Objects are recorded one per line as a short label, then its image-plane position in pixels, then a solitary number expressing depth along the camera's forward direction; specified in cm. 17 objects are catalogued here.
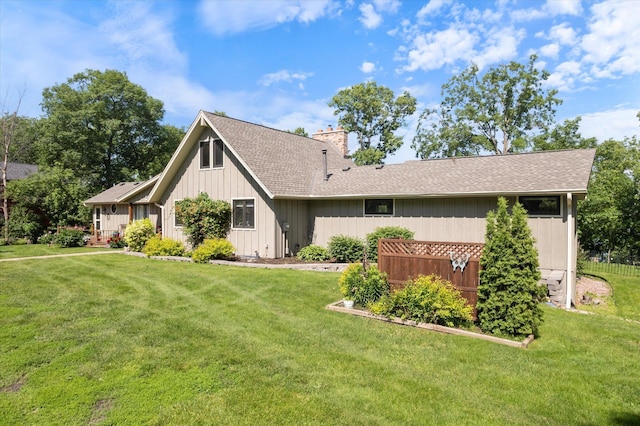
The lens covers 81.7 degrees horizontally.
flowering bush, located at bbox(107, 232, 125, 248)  2198
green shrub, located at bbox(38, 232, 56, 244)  2231
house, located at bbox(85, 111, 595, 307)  1173
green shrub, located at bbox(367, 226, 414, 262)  1370
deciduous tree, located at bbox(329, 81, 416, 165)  3391
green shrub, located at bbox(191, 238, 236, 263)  1466
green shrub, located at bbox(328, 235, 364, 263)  1419
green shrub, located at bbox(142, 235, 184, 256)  1656
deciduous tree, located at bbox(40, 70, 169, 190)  3369
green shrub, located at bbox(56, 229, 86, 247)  2155
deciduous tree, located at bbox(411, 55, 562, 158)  3250
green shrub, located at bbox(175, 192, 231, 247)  1598
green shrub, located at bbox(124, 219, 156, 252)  1853
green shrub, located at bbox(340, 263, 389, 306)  780
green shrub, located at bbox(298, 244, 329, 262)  1458
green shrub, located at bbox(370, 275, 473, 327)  665
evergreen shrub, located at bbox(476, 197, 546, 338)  619
